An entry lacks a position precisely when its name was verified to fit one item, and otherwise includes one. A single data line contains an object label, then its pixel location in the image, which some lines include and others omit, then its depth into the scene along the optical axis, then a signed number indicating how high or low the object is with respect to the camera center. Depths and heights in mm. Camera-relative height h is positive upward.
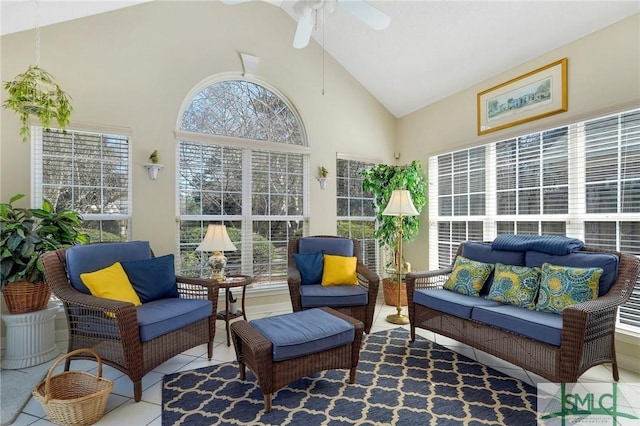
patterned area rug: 2139 -1288
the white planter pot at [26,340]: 2801 -1051
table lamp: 3424 -327
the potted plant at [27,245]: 2738 -260
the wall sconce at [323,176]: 4796 +522
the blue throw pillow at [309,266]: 3820 -599
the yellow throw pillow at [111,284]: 2580 -546
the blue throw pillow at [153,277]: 2924 -560
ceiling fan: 2338 +1443
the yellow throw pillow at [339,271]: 3793 -651
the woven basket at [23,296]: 2826 -689
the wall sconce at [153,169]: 3719 +493
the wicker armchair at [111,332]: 2295 -844
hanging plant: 2559 +874
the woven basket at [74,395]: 1957 -1114
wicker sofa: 2191 -851
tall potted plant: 4625 +303
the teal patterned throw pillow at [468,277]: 3191 -615
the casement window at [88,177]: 3359 +387
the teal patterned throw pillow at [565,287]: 2506 -561
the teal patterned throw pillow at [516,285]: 2779 -617
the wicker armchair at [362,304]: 3461 -902
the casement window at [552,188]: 2900 +256
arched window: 4078 +492
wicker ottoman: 2182 -938
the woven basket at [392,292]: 4746 -1102
